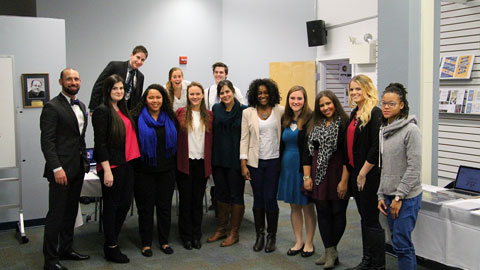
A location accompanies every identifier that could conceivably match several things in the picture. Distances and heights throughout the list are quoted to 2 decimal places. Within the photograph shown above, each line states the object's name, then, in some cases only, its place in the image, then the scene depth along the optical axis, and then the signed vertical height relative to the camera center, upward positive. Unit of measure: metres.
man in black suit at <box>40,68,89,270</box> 3.76 -0.37
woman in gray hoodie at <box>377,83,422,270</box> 3.21 -0.46
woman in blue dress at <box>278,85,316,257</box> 4.16 -0.42
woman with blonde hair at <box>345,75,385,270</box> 3.61 -0.42
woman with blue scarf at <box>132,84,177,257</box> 4.27 -0.47
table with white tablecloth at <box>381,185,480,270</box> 3.34 -0.97
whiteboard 5.02 -0.08
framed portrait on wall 5.34 +0.20
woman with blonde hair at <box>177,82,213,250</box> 4.48 -0.46
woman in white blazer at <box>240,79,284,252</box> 4.34 -0.35
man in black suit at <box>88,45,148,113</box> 5.02 +0.36
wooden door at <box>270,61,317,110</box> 8.15 +0.51
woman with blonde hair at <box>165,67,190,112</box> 5.25 +0.20
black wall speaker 7.87 +1.20
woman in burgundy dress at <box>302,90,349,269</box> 3.89 -0.52
